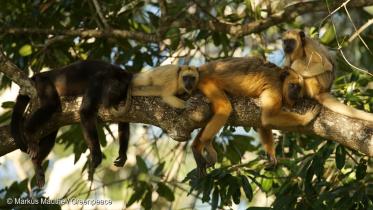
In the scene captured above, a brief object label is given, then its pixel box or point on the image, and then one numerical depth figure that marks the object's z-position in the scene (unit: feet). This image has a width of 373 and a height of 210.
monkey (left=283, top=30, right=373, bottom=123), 40.61
